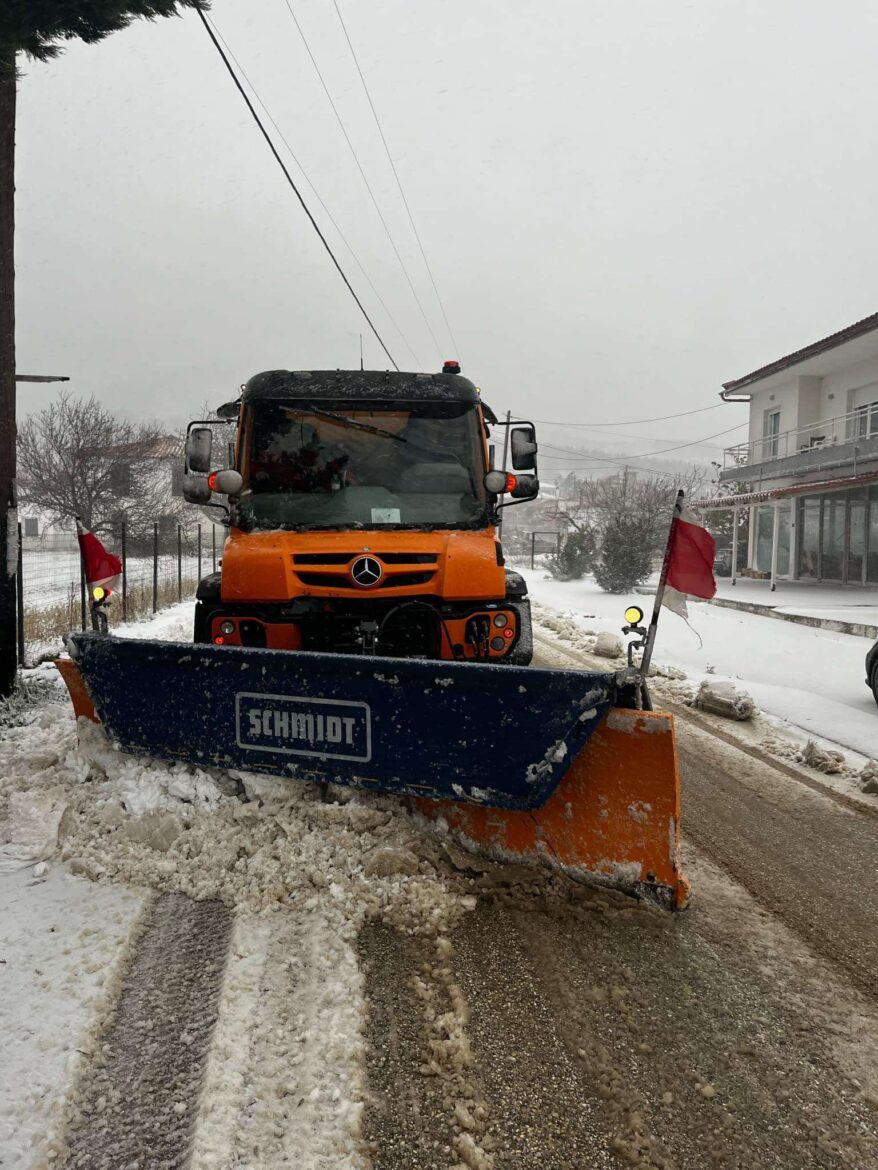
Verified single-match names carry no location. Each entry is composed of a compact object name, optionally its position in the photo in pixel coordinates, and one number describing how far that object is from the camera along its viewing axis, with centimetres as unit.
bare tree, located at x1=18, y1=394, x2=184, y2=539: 2344
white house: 1981
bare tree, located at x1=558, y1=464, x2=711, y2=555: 2128
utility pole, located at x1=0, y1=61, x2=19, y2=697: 601
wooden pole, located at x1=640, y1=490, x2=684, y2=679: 321
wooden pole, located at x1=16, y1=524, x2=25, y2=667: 790
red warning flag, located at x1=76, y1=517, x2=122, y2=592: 451
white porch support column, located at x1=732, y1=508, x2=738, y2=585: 2280
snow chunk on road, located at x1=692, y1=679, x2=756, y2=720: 656
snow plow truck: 288
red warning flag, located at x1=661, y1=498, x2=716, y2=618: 347
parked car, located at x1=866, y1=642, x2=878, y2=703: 668
